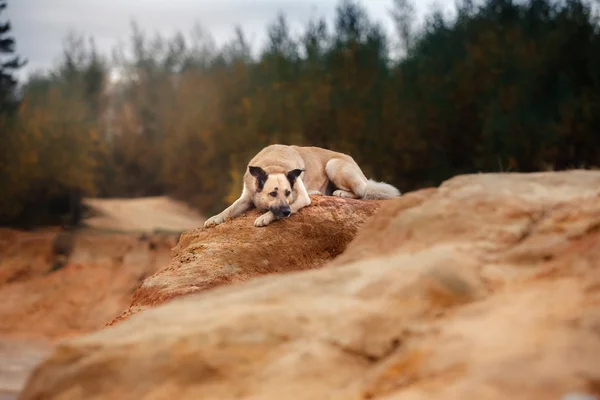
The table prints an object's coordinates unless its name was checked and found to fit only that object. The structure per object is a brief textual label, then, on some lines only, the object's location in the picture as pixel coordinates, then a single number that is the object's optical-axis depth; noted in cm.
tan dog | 830
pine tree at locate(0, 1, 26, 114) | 2884
